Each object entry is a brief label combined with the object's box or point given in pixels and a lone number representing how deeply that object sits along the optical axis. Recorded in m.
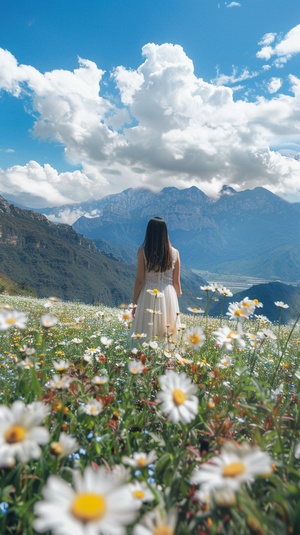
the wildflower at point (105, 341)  3.56
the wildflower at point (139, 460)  1.77
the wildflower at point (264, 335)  3.30
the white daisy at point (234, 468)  1.08
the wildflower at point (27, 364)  2.49
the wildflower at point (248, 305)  3.11
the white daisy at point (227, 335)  2.47
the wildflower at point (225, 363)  3.42
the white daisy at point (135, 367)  2.77
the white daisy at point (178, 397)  1.66
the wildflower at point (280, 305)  4.06
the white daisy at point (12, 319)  2.12
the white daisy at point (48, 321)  2.86
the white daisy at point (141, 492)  1.57
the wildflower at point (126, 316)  4.70
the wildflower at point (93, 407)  2.34
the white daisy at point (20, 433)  1.25
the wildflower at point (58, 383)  2.29
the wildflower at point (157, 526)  1.03
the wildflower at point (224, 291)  3.97
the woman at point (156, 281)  6.82
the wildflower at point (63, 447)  1.75
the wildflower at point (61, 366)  2.50
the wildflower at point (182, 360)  3.31
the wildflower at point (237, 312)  3.08
